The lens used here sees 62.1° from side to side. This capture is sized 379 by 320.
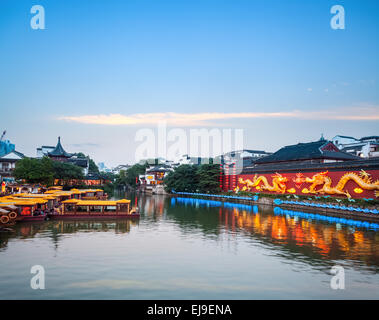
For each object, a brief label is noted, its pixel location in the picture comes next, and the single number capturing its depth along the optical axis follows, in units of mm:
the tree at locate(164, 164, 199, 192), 60228
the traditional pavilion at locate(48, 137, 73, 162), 62188
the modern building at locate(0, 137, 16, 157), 80262
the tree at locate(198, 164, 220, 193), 54031
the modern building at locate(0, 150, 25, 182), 50125
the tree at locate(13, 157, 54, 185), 40281
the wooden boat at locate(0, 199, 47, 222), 21109
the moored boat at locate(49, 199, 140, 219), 23953
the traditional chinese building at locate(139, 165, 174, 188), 84250
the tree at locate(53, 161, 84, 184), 47969
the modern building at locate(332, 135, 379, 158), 58000
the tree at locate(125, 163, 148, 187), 93162
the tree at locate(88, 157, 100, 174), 86925
